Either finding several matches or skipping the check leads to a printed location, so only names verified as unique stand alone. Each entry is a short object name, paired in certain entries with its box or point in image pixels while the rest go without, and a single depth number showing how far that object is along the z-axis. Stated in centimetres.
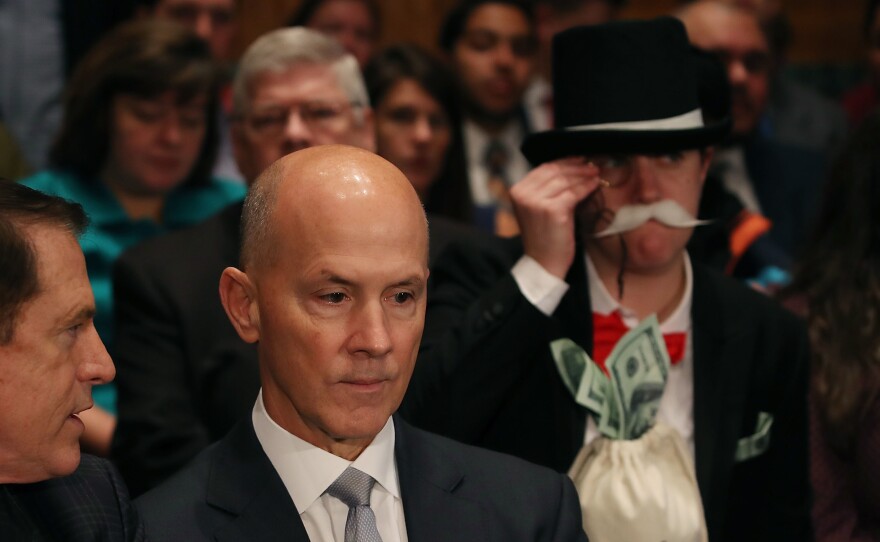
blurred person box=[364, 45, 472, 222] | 950
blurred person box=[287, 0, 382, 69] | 1135
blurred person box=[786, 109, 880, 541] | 679
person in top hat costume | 597
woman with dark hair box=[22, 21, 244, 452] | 895
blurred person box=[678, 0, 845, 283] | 1033
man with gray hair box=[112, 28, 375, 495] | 707
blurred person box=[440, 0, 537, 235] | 1082
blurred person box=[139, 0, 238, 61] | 1058
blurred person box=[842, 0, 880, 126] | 1163
